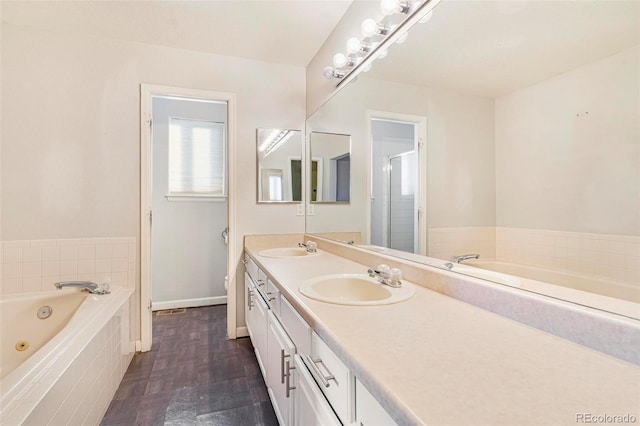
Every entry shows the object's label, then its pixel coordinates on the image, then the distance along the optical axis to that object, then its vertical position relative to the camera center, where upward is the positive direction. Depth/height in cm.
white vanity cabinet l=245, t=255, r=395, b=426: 67 -50
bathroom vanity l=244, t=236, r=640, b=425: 47 -31
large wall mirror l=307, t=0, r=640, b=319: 66 +21
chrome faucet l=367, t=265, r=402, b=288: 118 -25
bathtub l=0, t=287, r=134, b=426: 97 -63
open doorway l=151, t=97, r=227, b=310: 314 +12
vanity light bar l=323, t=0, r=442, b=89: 130 +94
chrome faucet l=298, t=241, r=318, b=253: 217 -25
